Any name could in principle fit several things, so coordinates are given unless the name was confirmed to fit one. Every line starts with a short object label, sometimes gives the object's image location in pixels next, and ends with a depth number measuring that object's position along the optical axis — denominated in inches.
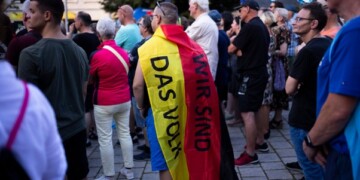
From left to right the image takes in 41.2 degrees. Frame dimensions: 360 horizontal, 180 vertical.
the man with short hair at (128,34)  268.4
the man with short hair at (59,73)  127.3
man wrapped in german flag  152.6
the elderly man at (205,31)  246.8
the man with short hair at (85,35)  242.4
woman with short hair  201.2
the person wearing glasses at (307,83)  147.7
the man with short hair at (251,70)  225.5
